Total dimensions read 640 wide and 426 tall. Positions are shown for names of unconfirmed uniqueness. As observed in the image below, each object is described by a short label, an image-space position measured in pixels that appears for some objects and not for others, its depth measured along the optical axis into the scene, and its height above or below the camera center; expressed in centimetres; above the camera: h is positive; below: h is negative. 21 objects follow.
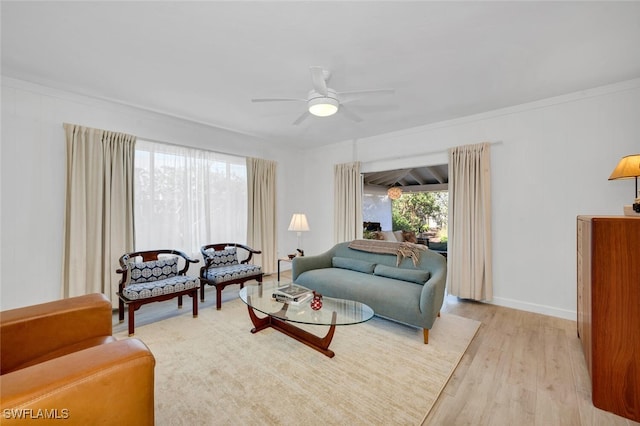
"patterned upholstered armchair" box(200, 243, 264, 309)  368 -79
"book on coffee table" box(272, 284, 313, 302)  279 -83
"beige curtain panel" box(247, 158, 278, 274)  517 +6
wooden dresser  178 -67
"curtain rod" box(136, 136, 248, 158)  391 +108
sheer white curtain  396 +27
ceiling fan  247 +113
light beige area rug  180 -130
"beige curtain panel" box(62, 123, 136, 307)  327 +6
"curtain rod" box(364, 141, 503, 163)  388 +101
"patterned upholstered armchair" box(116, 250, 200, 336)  297 -81
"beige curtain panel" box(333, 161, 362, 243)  532 +23
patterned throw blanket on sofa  349 -47
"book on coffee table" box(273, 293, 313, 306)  276 -87
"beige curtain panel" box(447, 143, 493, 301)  389 -13
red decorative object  266 -87
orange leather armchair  97 -67
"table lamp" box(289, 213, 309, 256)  480 -17
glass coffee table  243 -93
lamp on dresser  243 +42
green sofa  276 -81
